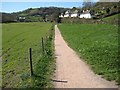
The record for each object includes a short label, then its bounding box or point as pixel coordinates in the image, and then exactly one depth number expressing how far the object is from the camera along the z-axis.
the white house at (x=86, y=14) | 53.77
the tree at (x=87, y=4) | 64.75
